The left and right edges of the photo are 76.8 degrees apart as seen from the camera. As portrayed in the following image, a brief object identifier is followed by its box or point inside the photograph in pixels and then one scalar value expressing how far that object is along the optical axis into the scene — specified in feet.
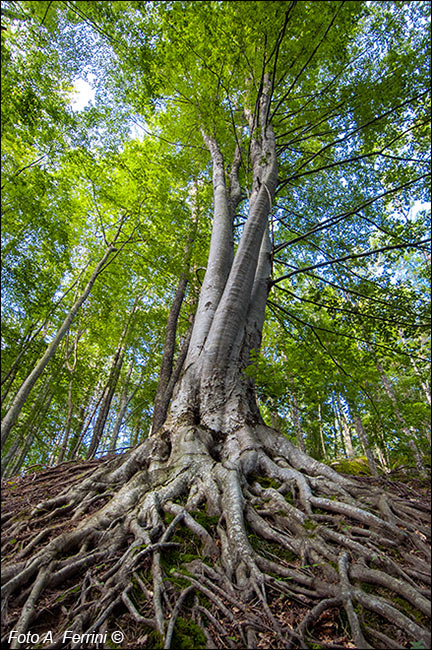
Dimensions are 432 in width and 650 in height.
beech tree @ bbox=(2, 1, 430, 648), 5.25
